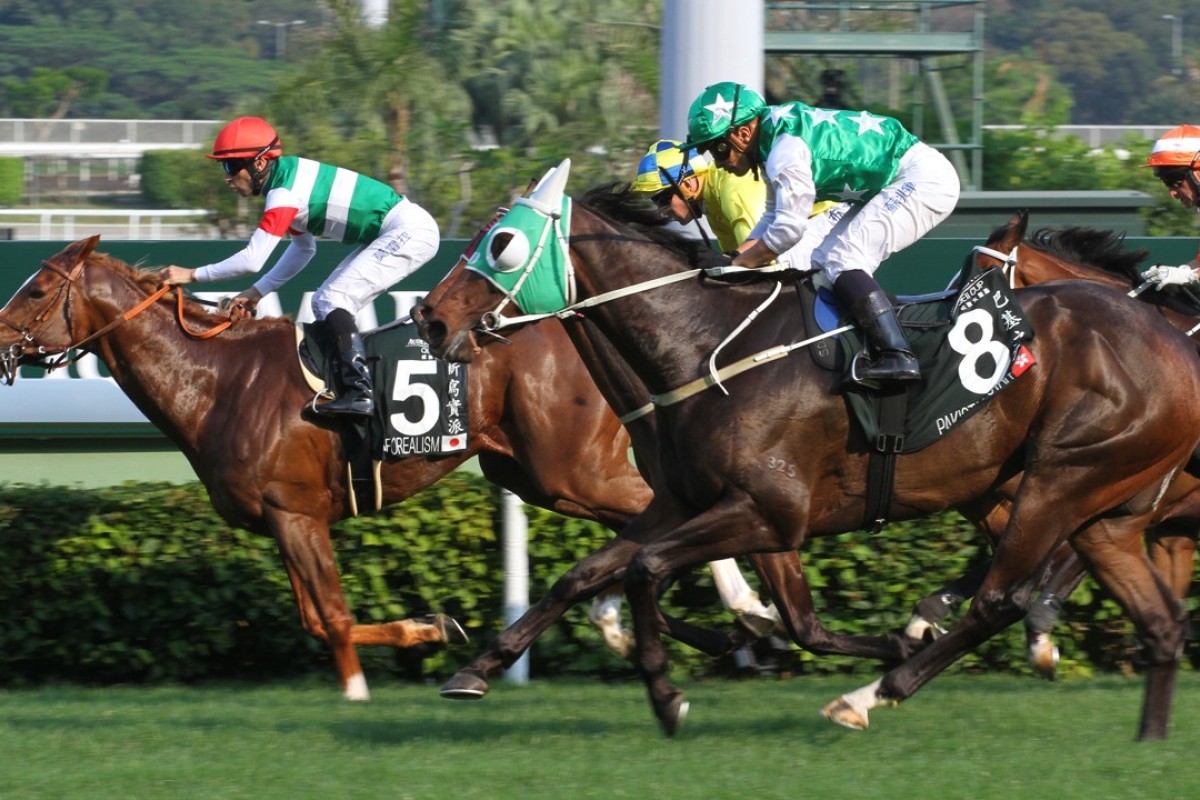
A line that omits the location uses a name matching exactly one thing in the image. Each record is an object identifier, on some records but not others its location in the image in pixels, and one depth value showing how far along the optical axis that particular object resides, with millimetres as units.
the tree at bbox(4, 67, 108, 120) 126000
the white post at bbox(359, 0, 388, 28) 33781
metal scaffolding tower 26781
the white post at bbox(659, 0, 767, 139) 17094
